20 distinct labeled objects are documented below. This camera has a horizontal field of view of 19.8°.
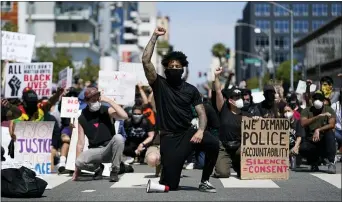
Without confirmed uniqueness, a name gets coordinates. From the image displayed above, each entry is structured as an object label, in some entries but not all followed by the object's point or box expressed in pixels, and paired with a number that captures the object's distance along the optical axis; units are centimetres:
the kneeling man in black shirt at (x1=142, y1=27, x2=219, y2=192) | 1255
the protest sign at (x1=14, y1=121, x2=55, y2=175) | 1617
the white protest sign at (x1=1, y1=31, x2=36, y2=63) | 2297
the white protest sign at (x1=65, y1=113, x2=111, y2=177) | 1675
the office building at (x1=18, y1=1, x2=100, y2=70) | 9069
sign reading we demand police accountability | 1538
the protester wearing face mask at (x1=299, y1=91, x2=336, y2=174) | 1736
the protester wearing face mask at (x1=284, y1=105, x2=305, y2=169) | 1762
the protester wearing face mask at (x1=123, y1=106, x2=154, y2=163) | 2116
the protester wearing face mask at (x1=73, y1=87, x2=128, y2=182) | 1500
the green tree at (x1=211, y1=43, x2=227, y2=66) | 17050
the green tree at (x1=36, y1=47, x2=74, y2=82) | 6276
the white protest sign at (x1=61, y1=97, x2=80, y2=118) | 1847
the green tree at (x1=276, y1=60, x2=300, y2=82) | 11664
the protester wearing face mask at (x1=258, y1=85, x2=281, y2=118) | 1692
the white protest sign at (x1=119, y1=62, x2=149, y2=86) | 2202
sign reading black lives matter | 2150
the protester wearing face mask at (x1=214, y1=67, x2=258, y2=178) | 1570
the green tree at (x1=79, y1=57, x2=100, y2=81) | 7130
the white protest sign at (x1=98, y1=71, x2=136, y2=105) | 1961
